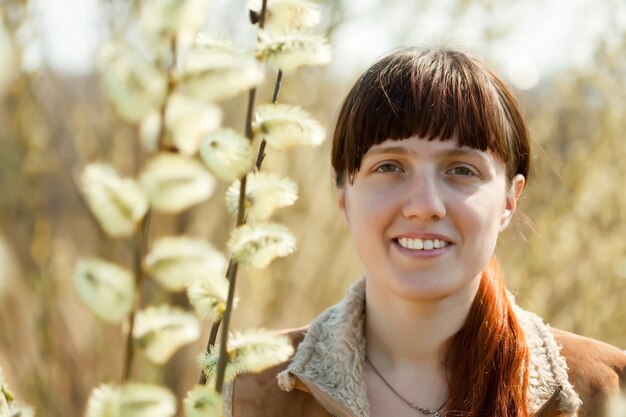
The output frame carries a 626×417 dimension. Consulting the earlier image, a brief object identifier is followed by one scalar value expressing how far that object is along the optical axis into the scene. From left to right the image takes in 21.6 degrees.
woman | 1.32
